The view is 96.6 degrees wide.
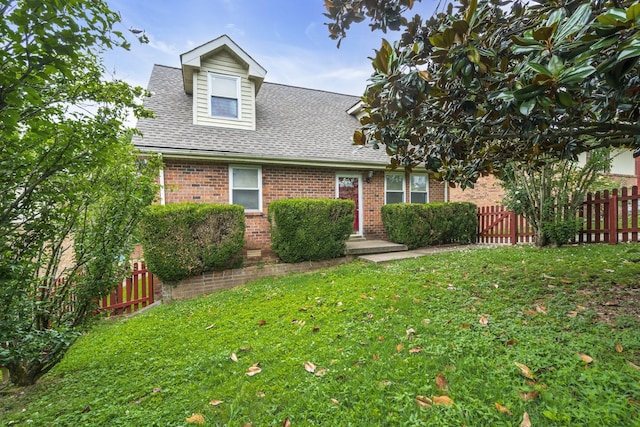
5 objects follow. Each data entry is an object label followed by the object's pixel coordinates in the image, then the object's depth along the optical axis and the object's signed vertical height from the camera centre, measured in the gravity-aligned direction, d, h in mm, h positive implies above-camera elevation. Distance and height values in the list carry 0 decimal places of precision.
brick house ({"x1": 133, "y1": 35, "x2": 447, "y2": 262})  7676 +1817
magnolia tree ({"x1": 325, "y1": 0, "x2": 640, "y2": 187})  1395 +927
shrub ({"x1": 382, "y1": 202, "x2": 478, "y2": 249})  8664 -332
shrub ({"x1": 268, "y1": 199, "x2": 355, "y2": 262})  7070 -363
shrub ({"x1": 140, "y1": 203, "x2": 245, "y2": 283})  5895 -518
